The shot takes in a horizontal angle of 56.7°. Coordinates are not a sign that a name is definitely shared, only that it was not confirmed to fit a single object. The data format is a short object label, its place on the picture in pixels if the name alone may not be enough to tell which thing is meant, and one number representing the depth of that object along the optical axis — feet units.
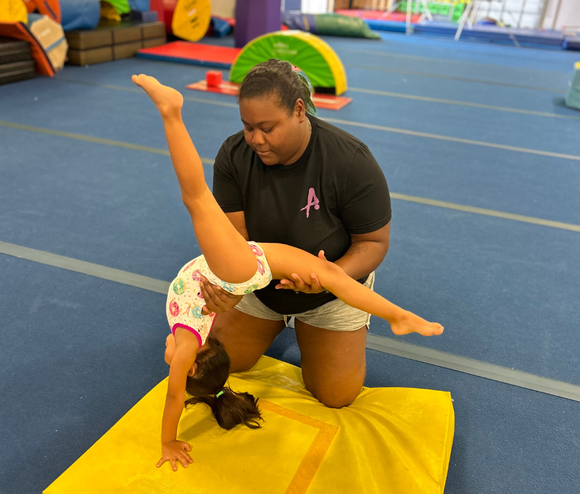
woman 5.52
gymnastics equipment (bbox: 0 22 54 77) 19.66
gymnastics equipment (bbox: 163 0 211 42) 29.04
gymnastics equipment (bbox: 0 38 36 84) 19.43
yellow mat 5.48
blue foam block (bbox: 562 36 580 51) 38.06
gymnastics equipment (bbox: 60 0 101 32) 22.30
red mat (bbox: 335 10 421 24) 45.68
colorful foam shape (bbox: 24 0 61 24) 21.49
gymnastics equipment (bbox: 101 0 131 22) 26.91
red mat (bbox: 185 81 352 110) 19.78
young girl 5.29
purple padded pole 26.11
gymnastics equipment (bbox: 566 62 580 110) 21.30
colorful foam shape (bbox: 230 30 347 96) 20.52
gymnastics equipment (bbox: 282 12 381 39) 37.55
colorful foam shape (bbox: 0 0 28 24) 19.24
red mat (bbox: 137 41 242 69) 24.98
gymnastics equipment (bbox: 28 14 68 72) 20.39
